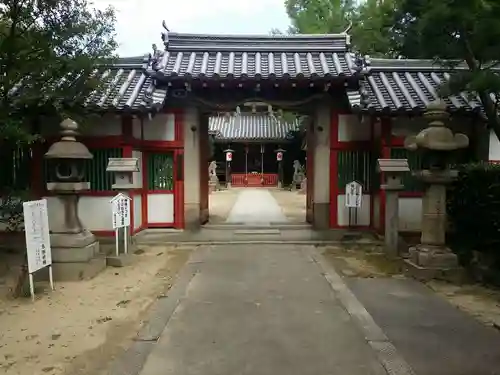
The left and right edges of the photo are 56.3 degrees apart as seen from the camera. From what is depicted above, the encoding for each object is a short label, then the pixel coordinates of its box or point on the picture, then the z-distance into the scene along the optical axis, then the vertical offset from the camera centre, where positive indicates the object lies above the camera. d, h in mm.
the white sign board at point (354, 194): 11156 -752
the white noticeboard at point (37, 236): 6719 -1061
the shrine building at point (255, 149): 35250 +1132
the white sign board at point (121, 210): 9016 -906
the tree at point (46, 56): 7387 +1828
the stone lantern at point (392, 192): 9750 -623
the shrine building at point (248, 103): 11117 +1053
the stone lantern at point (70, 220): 7910 -961
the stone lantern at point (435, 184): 7934 -393
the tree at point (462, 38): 7297 +2138
